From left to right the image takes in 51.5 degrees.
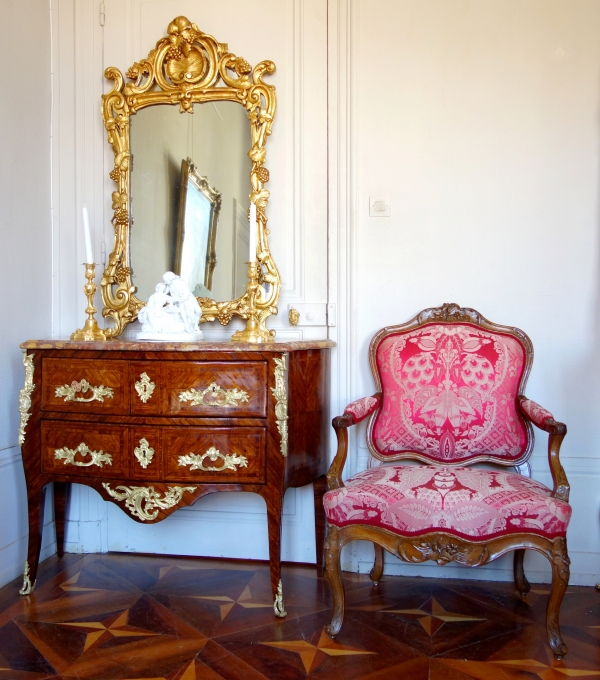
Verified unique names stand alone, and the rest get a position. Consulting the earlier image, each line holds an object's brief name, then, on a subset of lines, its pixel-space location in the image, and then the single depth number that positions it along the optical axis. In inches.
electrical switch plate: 107.8
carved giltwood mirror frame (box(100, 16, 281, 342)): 109.2
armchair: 75.5
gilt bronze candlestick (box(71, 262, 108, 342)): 103.5
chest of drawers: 87.6
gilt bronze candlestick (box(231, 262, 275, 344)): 101.4
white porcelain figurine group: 98.0
